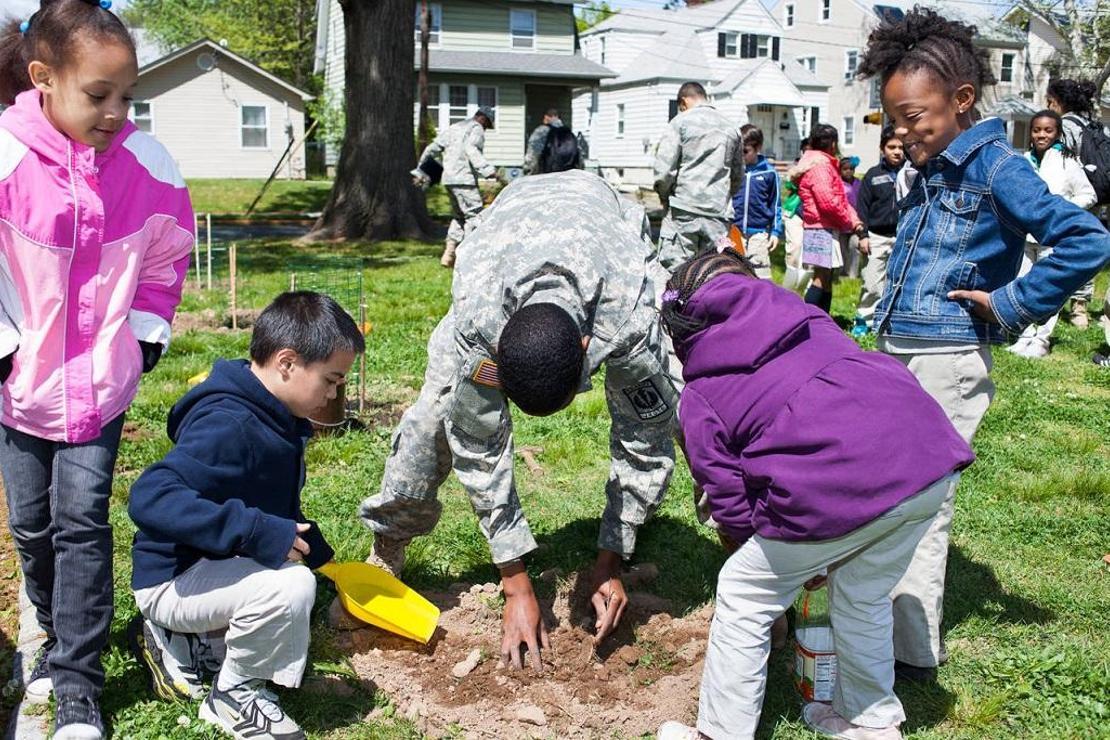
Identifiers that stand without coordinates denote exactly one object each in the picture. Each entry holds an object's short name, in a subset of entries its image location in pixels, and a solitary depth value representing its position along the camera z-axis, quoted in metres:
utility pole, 24.77
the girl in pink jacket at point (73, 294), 2.76
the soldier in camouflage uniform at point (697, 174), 8.43
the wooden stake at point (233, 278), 8.13
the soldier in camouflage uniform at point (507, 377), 3.10
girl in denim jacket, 3.05
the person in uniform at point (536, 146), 6.86
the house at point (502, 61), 31.20
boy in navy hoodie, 2.82
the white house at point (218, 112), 30.00
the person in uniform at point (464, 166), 12.17
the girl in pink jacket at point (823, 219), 8.92
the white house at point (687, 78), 37.94
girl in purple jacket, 2.62
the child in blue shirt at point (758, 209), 10.34
